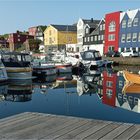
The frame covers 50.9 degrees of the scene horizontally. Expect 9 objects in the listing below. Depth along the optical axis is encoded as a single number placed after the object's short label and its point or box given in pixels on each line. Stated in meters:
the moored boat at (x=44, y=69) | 17.22
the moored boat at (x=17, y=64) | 14.82
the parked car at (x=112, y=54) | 26.07
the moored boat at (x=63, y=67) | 19.34
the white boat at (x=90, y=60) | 20.85
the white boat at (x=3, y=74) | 13.41
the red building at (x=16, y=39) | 53.50
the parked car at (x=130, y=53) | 24.59
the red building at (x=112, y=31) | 29.54
